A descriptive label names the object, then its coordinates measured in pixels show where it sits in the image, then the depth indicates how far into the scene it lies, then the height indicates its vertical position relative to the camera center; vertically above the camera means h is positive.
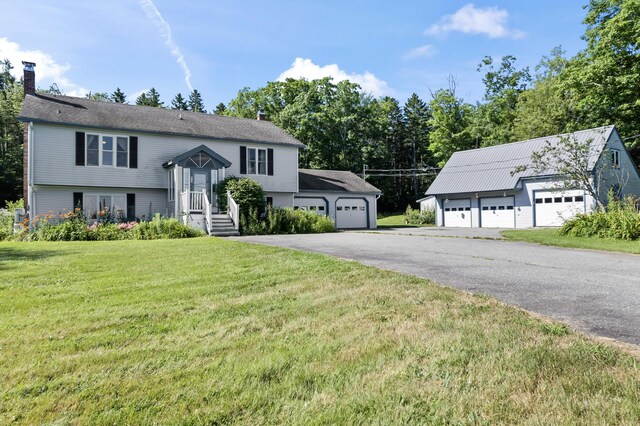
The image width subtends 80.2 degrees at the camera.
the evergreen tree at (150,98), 67.50 +22.44
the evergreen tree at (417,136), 53.94 +11.31
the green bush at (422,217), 34.75 -0.25
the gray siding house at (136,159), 18.09 +3.28
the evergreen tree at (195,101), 84.88 +26.97
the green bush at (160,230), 15.08 -0.40
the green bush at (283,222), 17.95 -0.24
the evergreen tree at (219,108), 70.99 +21.28
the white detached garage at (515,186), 24.14 +1.89
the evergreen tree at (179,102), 77.31 +24.06
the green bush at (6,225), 15.42 -0.06
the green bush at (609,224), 13.37 -0.52
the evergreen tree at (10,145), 35.75 +8.26
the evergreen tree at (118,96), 64.81 +21.47
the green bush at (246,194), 18.61 +1.21
